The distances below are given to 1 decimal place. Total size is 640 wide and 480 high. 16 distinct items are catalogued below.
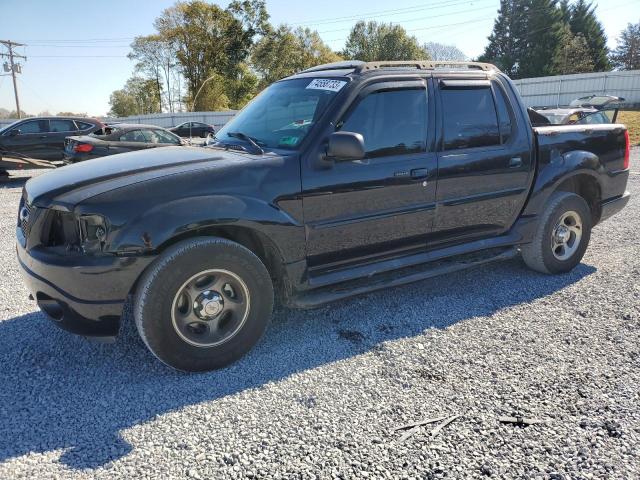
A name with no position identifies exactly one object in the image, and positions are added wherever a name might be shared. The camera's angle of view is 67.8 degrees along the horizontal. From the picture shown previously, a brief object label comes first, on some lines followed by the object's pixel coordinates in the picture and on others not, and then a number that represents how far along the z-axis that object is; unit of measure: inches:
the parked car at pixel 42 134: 509.0
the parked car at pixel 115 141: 434.9
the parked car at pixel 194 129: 1189.1
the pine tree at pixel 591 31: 2340.1
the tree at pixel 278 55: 2031.3
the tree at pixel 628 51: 2491.4
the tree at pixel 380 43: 2657.5
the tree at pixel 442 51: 3828.7
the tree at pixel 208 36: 1911.9
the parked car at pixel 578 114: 507.0
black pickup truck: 109.0
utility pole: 1926.7
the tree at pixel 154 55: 1984.5
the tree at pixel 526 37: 2258.9
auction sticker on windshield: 138.6
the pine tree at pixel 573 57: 2130.2
